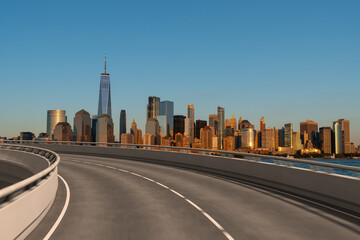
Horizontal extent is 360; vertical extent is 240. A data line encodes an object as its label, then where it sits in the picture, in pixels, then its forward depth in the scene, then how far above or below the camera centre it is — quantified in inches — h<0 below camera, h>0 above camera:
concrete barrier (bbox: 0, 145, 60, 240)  257.3 -53.4
